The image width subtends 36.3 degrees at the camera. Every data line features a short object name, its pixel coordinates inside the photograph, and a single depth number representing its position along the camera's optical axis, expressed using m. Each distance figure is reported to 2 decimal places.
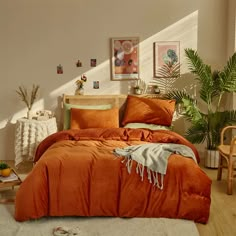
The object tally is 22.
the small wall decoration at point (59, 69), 5.19
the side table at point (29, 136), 4.72
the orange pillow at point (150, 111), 4.78
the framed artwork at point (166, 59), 5.13
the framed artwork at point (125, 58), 5.13
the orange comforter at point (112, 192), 3.07
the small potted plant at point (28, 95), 5.14
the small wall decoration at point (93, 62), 5.18
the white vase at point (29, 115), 5.02
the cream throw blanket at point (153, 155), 3.08
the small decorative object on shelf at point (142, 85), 5.23
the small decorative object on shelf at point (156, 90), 5.14
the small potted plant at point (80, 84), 5.17
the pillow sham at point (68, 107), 4.88
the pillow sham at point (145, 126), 4.67
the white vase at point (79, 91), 5.19
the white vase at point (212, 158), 4.72
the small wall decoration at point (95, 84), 5.24
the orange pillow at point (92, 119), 4.61
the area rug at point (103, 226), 2.84
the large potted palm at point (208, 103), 4.67
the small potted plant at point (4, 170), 3.44
